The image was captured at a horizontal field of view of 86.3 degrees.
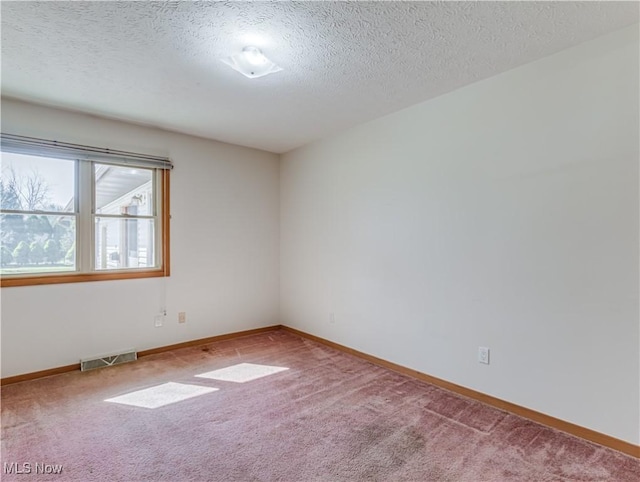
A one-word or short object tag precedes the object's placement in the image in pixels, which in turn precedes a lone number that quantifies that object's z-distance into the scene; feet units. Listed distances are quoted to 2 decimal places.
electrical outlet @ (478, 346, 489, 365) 8.57
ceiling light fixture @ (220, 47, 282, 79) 7.06
